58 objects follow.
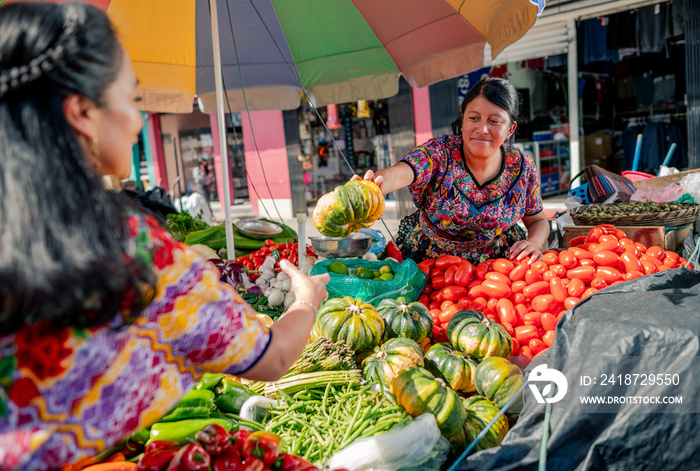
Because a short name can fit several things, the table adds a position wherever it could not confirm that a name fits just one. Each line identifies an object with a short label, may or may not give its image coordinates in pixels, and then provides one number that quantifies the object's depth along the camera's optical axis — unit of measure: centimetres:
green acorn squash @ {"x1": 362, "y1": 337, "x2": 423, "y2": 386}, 216
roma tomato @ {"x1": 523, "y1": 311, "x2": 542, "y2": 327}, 260
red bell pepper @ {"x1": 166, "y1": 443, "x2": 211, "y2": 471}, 136
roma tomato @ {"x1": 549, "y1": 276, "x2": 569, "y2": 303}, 263
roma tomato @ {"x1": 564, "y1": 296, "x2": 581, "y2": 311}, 257
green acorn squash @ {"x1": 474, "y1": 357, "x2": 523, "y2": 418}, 215
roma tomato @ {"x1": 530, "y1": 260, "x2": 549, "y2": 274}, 283
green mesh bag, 279
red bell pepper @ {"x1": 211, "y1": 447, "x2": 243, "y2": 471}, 145
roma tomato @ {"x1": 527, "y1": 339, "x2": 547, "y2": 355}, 250
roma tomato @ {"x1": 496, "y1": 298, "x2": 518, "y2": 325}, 263
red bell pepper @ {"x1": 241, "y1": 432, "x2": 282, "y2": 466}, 152
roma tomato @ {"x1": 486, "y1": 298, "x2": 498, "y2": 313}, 275
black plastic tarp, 168
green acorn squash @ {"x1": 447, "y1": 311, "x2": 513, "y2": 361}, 235
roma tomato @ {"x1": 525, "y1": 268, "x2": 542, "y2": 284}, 279
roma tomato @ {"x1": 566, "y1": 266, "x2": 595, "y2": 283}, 270
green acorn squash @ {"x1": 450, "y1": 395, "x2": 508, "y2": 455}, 203
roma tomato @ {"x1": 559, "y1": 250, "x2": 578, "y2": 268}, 281
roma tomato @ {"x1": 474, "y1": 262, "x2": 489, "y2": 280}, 294
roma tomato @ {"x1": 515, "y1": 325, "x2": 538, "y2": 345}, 254
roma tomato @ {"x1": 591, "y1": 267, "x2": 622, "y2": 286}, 266
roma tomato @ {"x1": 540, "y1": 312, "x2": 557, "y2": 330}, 254
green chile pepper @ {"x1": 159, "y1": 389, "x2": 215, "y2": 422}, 189
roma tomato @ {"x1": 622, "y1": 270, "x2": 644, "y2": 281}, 268
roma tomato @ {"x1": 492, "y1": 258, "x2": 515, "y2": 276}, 291
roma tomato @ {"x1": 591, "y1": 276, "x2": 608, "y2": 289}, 264
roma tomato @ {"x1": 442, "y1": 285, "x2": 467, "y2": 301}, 285
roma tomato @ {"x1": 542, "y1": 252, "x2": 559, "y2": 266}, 288
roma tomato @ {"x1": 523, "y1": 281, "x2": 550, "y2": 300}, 272
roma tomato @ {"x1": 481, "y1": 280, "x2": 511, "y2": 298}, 277
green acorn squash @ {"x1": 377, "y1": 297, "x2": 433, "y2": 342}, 247
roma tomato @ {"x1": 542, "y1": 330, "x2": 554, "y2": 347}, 248
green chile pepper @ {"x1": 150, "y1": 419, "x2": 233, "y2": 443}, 178
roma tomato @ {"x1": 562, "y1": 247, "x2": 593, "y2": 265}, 286
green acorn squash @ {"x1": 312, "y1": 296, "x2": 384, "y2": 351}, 237
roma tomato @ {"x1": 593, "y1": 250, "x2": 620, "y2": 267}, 280
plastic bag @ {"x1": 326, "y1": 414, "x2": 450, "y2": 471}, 177
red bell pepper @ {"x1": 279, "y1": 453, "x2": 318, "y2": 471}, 152
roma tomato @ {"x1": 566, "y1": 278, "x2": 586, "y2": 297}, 261
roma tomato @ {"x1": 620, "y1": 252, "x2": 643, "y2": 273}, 274
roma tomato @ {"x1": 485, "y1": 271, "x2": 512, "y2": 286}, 283
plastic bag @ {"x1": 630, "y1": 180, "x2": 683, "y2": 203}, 441
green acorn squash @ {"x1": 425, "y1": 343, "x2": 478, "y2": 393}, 227
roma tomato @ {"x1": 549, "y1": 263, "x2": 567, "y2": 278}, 277
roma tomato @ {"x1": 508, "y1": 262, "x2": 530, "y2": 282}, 284
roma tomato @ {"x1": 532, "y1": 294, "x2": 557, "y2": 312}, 262
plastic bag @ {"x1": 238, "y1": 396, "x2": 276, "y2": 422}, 206
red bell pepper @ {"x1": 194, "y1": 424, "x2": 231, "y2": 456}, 148
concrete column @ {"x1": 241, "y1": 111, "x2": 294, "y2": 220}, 1212
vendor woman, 307
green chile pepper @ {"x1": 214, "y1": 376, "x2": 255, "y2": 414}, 210
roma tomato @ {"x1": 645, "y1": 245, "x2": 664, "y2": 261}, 296
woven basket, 366
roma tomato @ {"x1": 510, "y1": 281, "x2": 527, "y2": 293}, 278
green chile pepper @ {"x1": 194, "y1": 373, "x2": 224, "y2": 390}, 211
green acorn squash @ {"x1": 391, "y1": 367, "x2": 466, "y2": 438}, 198
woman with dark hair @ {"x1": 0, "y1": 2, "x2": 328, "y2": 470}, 87
